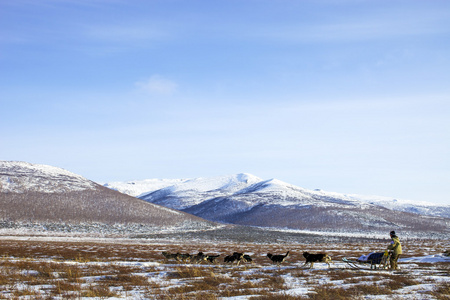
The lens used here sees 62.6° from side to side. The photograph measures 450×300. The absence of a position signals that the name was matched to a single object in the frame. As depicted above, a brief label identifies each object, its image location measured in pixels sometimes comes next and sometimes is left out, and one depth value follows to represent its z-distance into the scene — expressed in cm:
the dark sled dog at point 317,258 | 1978
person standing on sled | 1894
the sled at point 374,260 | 1914
